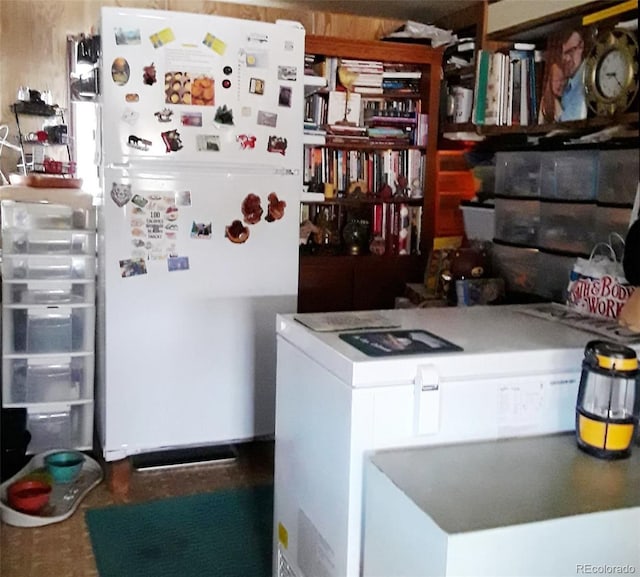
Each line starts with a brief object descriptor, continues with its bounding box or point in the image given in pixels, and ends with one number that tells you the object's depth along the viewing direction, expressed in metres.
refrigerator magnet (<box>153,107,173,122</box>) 2.46
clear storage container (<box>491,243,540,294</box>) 2.75
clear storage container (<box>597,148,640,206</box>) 2.27
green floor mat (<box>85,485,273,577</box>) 2.11
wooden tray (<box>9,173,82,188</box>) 2.70
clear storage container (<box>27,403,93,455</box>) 2.69
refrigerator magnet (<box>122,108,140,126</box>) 2.43
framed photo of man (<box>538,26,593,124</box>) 2.49
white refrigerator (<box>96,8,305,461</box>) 2.45
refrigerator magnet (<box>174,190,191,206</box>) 2.53
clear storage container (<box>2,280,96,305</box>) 2.59
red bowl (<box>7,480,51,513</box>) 2.36
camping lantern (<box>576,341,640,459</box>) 1.35
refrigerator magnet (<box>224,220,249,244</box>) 2.62
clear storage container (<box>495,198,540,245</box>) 2.78
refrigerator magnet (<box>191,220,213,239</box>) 2.57
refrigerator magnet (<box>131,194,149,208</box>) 2.48
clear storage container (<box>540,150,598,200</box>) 2.47
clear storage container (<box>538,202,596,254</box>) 2.49
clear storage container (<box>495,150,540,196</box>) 2.76
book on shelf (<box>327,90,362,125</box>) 3.32
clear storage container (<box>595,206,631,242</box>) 2.31
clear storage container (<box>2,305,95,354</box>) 2.61
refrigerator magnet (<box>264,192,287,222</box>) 2.65
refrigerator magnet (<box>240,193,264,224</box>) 2.62
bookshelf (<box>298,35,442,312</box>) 3.32
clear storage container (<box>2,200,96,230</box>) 2.59
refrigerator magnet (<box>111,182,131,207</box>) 2.46
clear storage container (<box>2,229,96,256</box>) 2.58
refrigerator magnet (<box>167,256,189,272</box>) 2.55
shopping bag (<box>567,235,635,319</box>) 1.86
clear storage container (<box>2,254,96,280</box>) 2.57
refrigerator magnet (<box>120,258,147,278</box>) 2.50
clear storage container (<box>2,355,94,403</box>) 2.62
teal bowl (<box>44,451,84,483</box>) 2.56
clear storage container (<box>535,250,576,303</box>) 2.57
